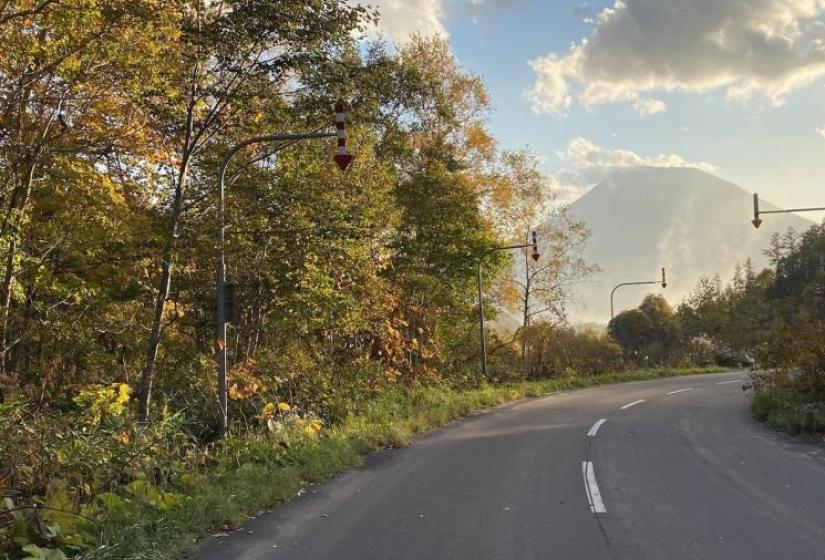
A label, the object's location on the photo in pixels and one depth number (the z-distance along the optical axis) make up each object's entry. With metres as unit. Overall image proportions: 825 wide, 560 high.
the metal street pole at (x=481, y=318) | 22.16
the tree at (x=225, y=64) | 9.79
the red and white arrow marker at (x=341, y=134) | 8.95
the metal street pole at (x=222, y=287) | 9.58
